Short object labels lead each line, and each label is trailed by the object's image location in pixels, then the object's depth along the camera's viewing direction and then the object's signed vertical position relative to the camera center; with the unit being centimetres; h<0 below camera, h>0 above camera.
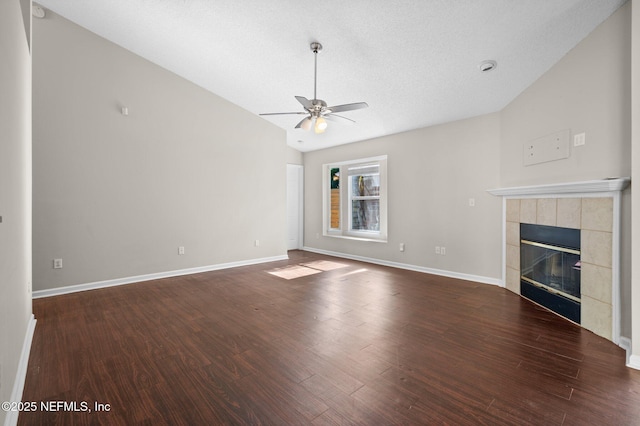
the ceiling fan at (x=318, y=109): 319 +113
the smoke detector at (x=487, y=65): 314 +157
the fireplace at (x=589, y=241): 244 -27
